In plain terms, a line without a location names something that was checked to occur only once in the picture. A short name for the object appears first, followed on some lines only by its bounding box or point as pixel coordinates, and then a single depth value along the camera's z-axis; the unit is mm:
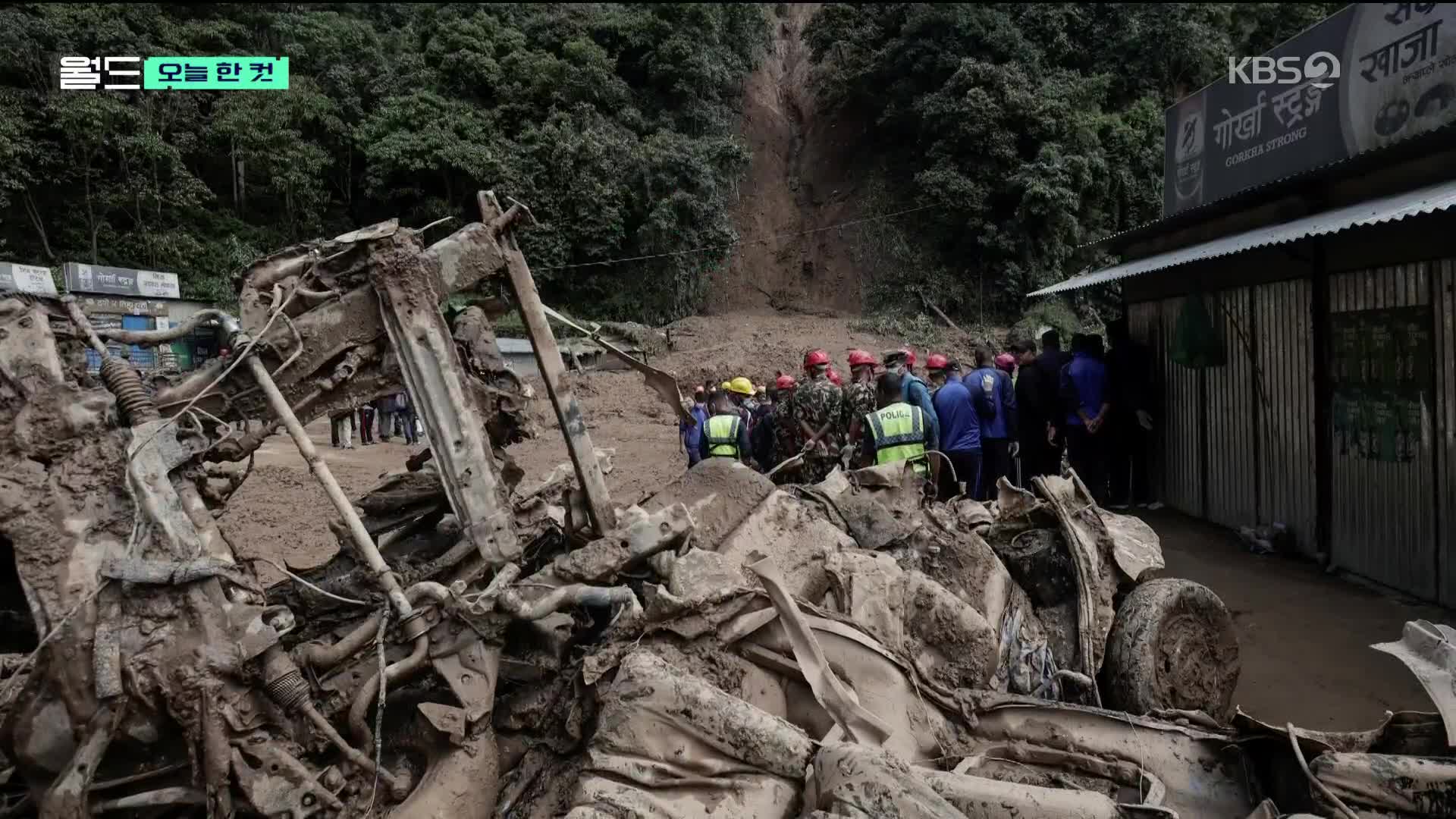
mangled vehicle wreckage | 2926
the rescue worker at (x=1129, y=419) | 9055
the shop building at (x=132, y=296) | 21422
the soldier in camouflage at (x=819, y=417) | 7785
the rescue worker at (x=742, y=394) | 9406
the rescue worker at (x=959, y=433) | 7648
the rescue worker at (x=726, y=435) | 7574
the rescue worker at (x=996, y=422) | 8180
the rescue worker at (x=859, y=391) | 7777
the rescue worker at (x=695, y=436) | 9633
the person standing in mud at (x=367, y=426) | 17594
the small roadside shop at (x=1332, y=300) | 5625
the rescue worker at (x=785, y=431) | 8391
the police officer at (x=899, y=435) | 6402
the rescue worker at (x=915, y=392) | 7016
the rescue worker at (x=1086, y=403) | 8555
